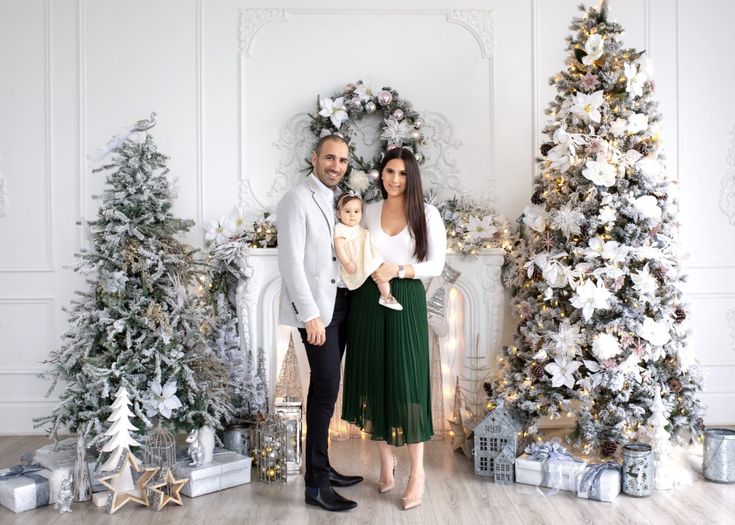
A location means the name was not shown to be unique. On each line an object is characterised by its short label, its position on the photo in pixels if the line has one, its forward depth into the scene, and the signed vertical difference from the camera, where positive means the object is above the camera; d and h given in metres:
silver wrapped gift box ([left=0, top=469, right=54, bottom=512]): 3.29 -1.17
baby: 3.26 +0.00
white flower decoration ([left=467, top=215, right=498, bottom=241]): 4.48 +0.16
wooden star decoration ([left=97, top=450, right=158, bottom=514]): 3.29 -1.13
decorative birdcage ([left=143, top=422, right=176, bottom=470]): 3.51 -1.01
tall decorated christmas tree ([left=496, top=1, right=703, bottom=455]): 3.73 -0.11
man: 3.15 -0.18
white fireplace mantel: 4.43 -0.33
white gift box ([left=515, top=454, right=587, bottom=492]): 3.50 -1.15
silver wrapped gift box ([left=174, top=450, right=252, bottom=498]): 3.47 -1.15
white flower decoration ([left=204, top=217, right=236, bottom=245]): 4.56 +0.15
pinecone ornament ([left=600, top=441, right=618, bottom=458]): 3.67 -1.06
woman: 3.28 -0.37
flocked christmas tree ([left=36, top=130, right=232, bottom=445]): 3.48 -0.36
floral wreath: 4.57 +0.89
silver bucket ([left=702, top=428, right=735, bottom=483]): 3.57 -1.09
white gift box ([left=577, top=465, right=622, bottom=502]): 3.35 -1.15
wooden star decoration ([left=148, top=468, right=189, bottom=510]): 3.29 -1.16
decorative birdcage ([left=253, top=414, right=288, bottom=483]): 3.70 -1.08
